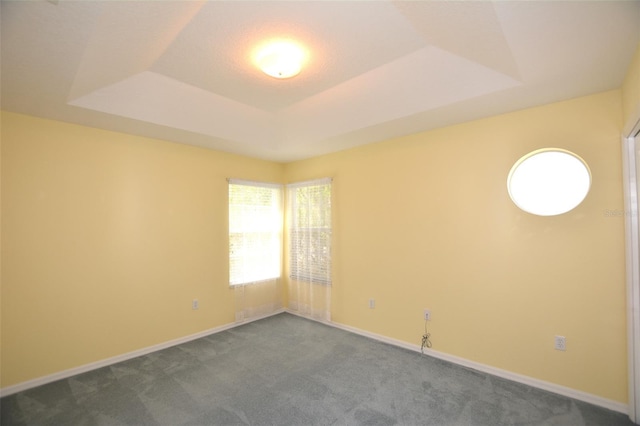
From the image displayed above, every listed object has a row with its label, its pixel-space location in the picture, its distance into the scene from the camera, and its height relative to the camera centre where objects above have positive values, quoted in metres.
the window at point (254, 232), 4.03 -0.26
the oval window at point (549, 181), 2.18 +0.23
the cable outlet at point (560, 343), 2.32 -1.08
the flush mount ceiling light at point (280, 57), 1.95 +1.08
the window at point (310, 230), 4.06 -0.25
